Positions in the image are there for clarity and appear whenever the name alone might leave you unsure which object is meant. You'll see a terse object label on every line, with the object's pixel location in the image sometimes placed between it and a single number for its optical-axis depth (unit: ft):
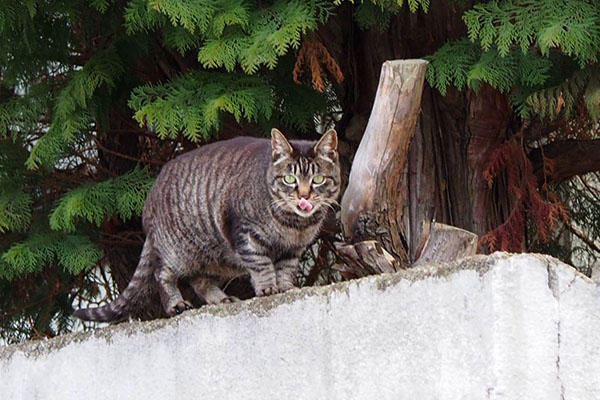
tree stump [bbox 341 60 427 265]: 29.25
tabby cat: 31.60
